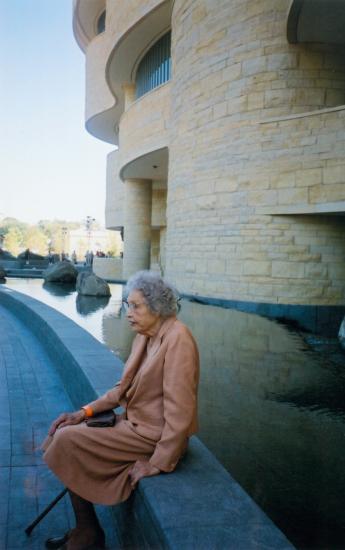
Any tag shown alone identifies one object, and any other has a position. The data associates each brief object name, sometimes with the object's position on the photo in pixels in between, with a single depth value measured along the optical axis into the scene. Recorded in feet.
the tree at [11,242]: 269.85
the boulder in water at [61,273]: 68.33
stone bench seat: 5.75
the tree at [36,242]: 288.92
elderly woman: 7.51
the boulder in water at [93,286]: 48.19
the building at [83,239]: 336.68
